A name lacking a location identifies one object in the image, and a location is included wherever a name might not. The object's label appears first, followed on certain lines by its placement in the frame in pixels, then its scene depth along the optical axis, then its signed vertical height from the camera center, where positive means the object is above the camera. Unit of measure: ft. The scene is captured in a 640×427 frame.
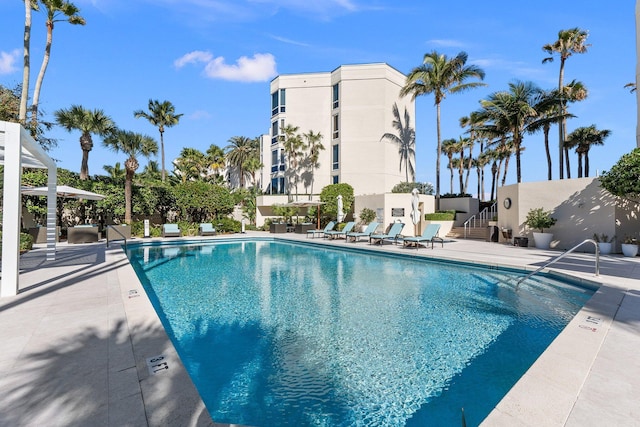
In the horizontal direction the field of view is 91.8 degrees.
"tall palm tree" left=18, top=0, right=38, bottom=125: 42.68 +22.51
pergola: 16.14 +0.49
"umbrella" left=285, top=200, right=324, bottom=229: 67.90 +2.50
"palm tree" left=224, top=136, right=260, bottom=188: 128.26 +26.71
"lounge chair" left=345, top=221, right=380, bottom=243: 49.69 -2.86
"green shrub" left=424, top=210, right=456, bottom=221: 64.03 -0.35
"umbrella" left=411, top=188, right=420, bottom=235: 47.88 +1.01
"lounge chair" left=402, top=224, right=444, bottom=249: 41.32 -3.05
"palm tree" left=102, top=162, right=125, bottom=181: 75.31 +11.24
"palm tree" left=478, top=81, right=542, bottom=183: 60.90 +20.79
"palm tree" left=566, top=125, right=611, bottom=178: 84.23 +20.97
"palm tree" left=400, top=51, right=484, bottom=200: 69.67 +31.69
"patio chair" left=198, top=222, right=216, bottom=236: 61.57 -2.91
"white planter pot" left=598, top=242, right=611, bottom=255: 36.32 -4.04
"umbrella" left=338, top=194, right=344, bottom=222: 61.38 +0.56
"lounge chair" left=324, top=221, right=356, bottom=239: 52.62 -2.81
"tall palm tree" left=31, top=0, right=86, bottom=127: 46.16 +29.97
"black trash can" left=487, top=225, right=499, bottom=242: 52.13 -3.34
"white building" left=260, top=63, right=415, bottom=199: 88.22 +28.83
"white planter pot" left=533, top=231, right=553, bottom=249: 41.27 -3.48
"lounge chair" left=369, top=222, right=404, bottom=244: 45.98 -3.08
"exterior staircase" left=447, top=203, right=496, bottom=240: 59.11 -2.65
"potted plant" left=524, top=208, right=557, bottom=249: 41.19 -1.34
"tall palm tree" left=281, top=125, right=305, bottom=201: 92.18 +19.50
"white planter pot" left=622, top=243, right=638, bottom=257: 33.37 -3.85
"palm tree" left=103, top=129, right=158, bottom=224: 59.47 +16.16
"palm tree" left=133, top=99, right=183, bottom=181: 87.04 +28.56
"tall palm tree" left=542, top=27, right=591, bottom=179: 66.74 +36.47
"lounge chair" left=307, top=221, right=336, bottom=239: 56.75 -2.40
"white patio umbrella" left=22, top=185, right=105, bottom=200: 36.27 +3.07
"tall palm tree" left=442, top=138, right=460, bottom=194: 122.69 +26.80
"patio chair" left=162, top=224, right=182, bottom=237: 56.54 -2.82
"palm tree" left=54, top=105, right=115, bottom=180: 58.18 +17.73
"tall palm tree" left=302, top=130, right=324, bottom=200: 92.32 +20.48
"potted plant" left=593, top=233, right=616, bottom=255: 36.42 -3.38
